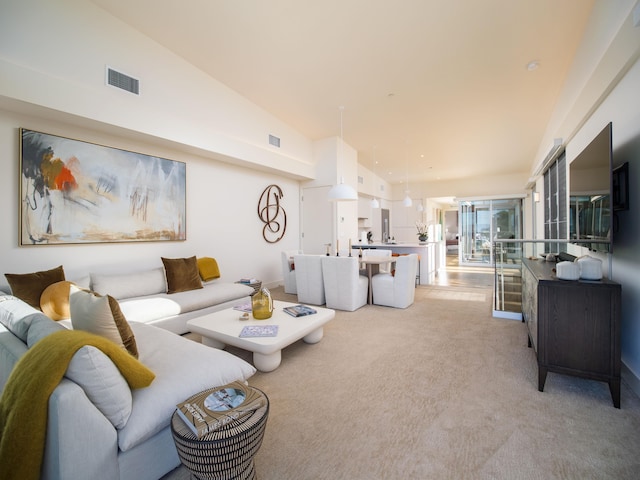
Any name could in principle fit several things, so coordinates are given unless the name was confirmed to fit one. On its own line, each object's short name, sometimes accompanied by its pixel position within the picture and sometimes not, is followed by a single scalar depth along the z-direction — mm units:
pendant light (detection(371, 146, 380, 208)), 7962
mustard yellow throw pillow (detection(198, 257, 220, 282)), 4547
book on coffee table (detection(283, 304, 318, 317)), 3104
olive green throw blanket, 1080
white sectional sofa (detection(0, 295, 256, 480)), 1148
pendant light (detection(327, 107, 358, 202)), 4520
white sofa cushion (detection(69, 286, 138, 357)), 1622
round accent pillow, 2715
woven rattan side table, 1215
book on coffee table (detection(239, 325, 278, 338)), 2564
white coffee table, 2477
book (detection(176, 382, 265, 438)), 1284
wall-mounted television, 2320
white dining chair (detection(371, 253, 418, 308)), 4594
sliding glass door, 10414
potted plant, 7871
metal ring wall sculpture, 6160
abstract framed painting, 3102
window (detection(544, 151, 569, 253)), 4797
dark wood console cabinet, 2008
